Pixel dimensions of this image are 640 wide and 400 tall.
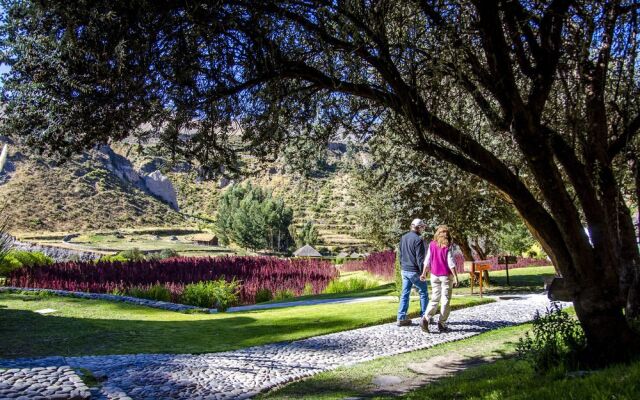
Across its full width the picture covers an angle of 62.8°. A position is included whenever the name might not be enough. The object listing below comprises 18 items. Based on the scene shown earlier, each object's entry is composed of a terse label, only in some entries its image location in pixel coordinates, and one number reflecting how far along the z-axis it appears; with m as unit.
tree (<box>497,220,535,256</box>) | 36.03
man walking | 8.84
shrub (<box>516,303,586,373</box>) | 4.77
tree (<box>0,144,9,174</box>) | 4.08
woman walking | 8.43
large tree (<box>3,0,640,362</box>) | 4.52
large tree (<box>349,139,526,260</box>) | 13.43
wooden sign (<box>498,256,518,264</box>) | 16.25
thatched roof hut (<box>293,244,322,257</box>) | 46.68
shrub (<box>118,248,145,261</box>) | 26.26
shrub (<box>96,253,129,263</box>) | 23.03
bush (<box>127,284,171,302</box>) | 15.38
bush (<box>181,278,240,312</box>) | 14.52
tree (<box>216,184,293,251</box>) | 65.88
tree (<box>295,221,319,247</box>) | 65.62
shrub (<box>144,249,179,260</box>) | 30.86
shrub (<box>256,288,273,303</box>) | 17.08
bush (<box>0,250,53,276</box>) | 17.83
